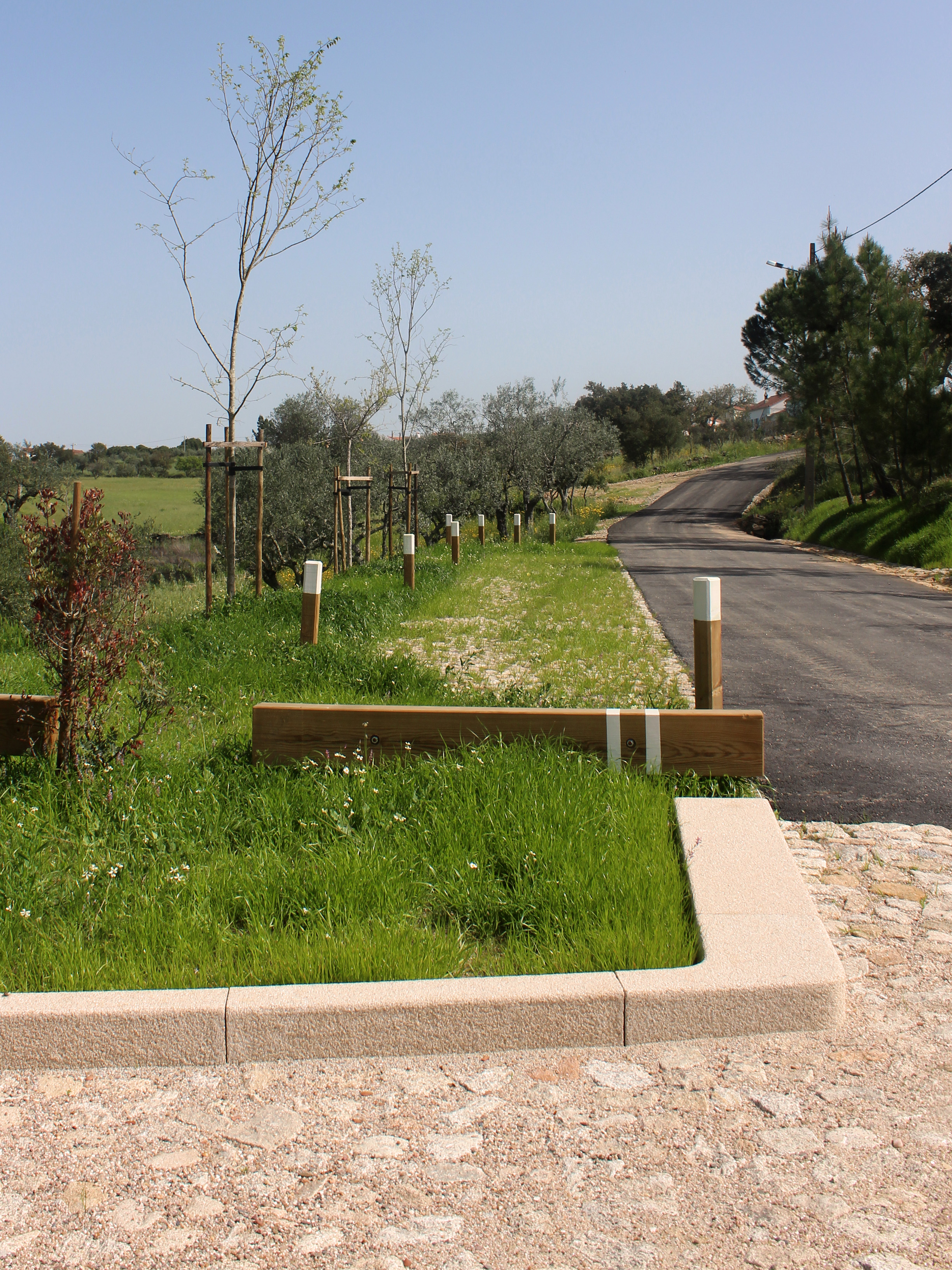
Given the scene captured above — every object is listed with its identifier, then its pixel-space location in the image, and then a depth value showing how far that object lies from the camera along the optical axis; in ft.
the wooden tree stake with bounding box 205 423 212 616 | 37.65
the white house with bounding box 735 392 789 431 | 360.28
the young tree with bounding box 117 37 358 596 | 42.19
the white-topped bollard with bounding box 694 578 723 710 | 18.03
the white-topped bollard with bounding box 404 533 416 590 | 44.88
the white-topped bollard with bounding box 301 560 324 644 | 28.19
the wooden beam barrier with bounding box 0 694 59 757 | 16.44
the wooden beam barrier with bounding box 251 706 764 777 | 16.20
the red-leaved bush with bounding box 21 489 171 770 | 15.08
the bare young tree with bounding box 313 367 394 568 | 85.46
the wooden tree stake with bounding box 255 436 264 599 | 38.93
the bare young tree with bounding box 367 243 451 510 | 82.74
